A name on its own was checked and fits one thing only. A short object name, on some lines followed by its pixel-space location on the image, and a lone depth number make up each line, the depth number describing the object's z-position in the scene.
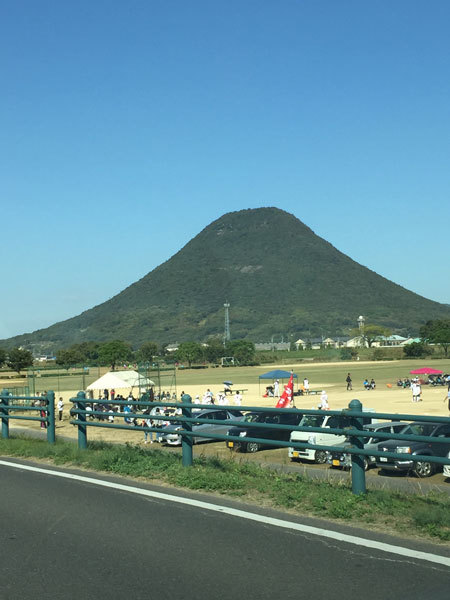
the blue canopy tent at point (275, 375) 50.81
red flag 30.20
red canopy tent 59.57
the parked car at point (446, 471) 14.18
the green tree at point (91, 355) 190.54
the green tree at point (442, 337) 149.99
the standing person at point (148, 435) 23.35
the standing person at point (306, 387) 58.12
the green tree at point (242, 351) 149.75
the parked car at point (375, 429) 17.03
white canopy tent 38.91
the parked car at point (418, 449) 15.48
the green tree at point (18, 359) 110.91
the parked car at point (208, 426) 22.33
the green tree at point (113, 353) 139.50
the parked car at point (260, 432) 19.22
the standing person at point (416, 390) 46.47
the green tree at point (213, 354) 161.00
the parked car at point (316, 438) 17.00
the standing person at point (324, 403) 36.67
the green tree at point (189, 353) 152.12
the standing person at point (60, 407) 34.60
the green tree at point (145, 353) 181.75
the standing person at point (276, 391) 56.43
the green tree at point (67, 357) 147.62
